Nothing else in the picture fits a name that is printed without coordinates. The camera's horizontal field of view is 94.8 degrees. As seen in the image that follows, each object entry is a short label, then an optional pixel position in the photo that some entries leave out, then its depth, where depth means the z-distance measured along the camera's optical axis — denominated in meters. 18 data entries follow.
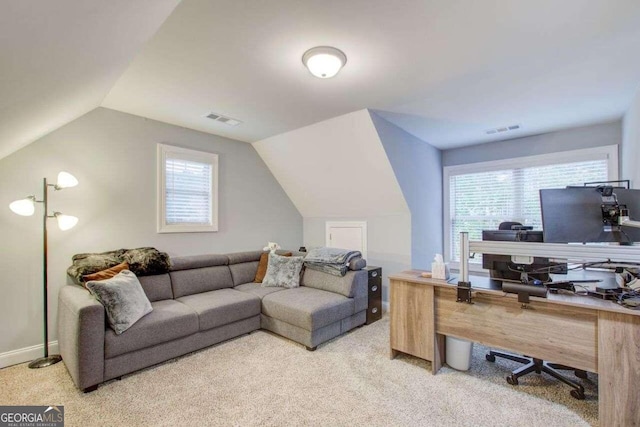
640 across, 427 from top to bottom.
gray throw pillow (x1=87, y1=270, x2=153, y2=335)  2.38
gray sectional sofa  2.29
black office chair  2.13
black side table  3.69
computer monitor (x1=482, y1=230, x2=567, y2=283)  2.20
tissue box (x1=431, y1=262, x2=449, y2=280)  2.59
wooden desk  1.75
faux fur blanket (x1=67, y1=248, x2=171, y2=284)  2.81
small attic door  4.51
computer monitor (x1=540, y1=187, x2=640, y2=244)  1.84
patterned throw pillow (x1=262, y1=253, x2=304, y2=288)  3.81
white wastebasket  2.52
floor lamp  2.71
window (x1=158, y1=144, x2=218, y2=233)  3.66
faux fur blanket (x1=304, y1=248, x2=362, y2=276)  3.56
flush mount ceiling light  2.11
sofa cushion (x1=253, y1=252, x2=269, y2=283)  4.06
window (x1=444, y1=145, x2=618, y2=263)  3.80
